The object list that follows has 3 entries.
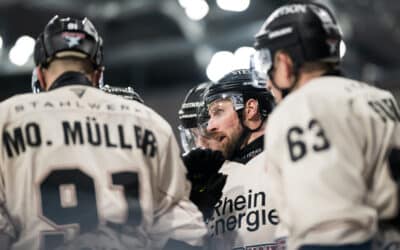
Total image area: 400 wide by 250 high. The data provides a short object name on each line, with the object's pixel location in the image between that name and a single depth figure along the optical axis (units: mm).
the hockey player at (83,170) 4004
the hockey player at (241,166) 5177
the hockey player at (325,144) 3276
